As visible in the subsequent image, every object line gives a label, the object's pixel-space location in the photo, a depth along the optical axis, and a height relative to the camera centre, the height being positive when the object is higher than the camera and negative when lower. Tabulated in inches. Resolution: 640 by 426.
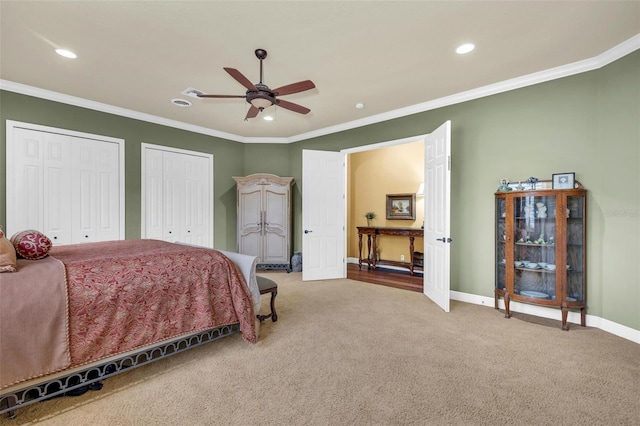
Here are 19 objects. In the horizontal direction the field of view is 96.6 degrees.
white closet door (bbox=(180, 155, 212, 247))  205.8 +9.4
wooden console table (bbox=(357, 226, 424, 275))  210.5 -21.1
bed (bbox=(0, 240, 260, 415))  61.2 -25.6
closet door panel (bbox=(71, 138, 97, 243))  157.4 +11.7
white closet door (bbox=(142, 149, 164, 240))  186.1 +13.6
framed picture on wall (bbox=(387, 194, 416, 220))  230.2 +6.1
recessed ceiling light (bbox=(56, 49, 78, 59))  110.5 +63.3
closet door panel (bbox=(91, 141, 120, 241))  165.9 +13.5
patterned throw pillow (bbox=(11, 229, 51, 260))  75.8 -8.3
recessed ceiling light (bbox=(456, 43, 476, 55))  106.6 +63.2
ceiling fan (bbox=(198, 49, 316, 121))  97.1 +44.5
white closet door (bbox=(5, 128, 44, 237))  138.9 +16.3
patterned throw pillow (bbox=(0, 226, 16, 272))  62.6 -9.8
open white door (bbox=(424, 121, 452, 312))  132.3 -1.0
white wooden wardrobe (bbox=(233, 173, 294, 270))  219.3 -4.0
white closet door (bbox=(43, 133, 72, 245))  148.7 +13.7
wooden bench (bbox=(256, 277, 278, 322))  116.0 -30.9
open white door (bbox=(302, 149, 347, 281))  198.1 +0.6
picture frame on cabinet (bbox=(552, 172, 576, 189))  117.8 +14.0
